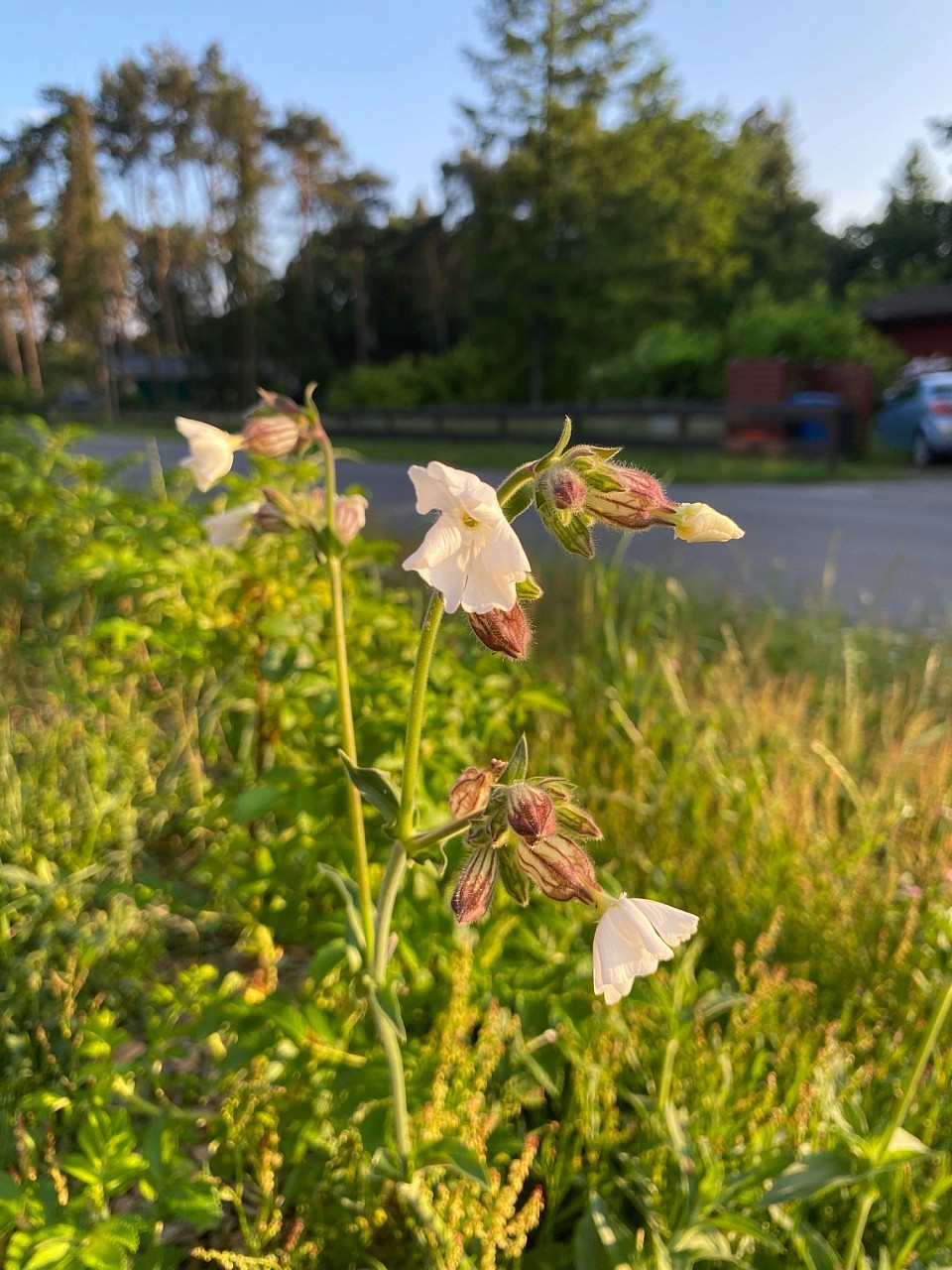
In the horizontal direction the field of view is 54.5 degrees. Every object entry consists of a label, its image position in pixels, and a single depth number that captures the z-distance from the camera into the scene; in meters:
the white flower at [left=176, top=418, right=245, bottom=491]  0.25
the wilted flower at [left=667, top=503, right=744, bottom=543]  0.15
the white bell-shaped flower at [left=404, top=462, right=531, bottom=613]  0.15
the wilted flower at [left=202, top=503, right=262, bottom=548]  0.25
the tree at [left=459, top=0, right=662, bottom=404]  12.99
